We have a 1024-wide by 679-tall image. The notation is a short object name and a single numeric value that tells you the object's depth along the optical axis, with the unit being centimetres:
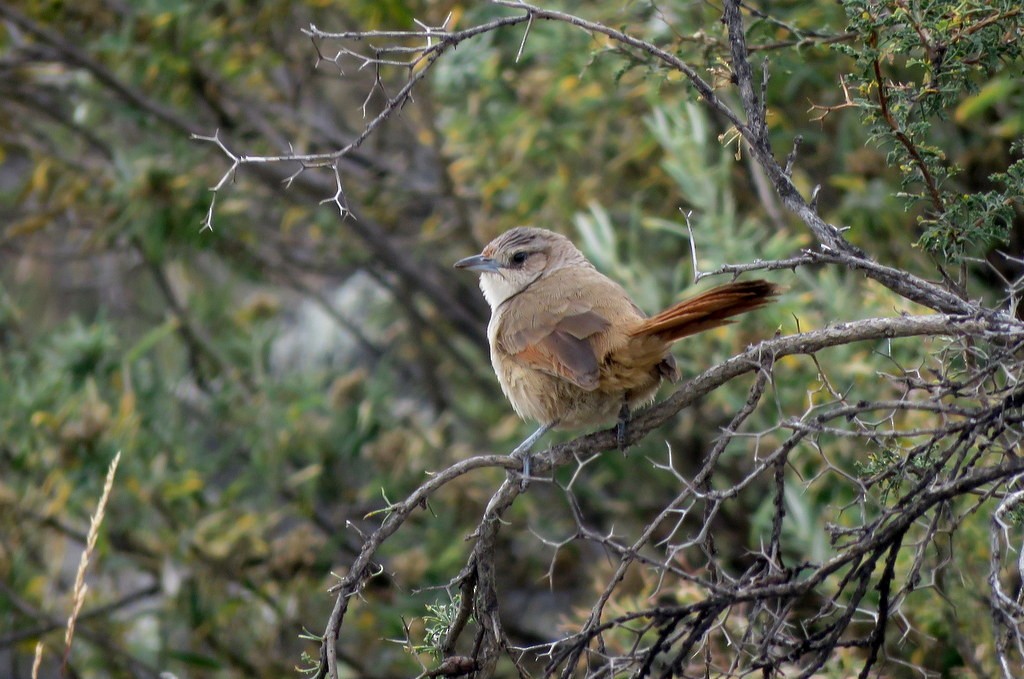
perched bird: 650
